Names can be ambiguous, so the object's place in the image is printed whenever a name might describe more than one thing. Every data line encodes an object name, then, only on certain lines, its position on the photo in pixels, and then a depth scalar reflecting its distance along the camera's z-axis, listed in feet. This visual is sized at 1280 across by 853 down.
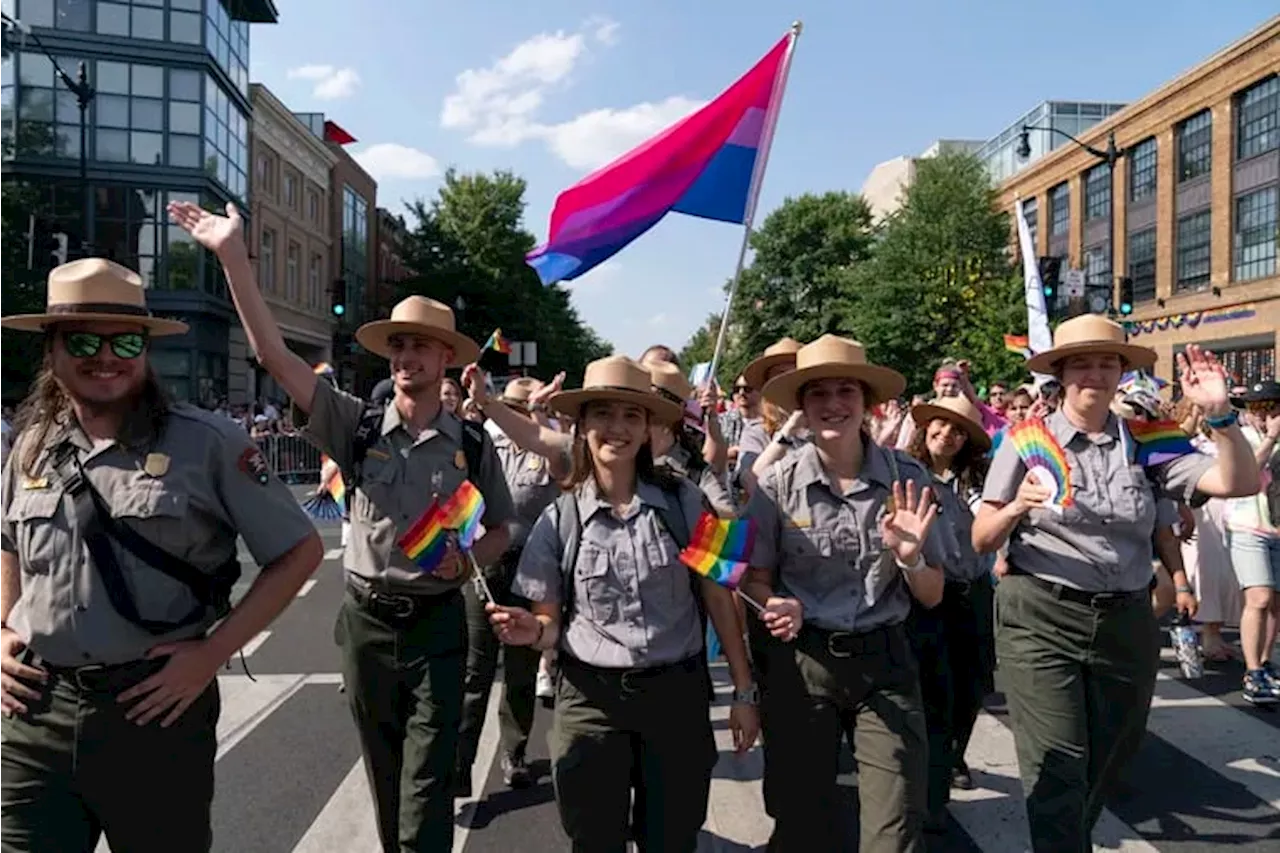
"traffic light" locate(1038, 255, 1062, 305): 58.44
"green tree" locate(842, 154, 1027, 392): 123.95
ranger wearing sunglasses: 8.41
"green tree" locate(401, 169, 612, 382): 156.97
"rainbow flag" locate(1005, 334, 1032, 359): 28.32
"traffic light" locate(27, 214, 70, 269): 53.45
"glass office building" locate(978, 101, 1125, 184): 180.75
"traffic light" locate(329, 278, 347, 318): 64.85
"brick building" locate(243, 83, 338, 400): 119.34
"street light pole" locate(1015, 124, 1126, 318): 69.41
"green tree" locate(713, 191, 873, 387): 173.27
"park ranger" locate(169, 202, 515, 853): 12.12
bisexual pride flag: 19.44
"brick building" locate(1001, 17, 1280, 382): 106.01
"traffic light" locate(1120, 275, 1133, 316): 66.56
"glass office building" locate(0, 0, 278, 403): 90.07
